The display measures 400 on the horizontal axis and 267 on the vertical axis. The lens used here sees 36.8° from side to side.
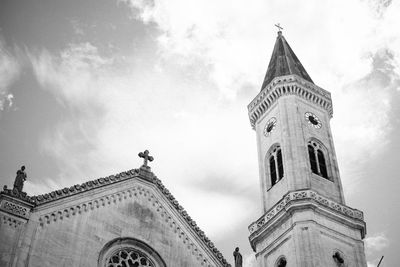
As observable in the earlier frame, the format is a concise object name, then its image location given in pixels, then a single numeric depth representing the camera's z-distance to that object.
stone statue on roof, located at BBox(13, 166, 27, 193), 20.97
